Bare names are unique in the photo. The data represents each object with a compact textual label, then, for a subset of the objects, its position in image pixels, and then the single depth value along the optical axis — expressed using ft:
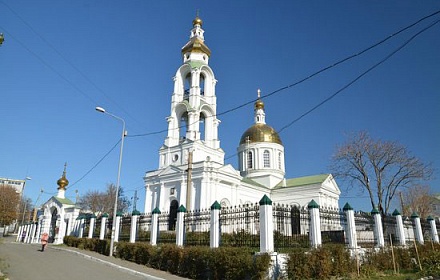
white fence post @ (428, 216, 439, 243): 64.67
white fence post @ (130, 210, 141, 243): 56.50
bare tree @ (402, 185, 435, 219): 133.69
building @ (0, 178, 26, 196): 306.66
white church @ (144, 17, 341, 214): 101.14
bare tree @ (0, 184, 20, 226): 161.36
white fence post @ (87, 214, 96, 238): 69.79
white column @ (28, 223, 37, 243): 105.19
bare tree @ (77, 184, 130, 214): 176.35
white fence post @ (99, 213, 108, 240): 65.33
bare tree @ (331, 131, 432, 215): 79.66
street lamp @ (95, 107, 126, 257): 53.06
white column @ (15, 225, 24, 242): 119.14
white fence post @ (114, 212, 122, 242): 60.44
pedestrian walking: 65.46
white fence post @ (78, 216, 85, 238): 74.28
